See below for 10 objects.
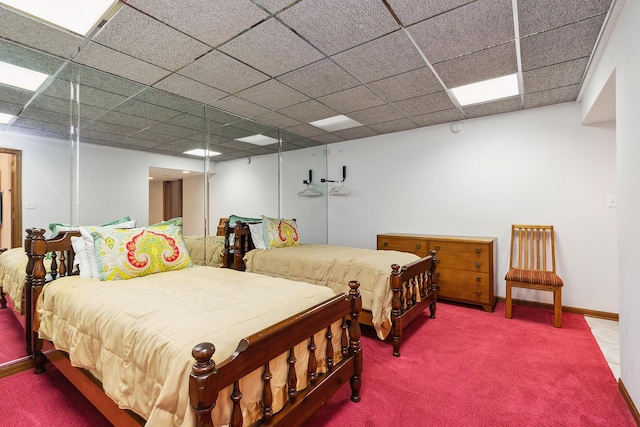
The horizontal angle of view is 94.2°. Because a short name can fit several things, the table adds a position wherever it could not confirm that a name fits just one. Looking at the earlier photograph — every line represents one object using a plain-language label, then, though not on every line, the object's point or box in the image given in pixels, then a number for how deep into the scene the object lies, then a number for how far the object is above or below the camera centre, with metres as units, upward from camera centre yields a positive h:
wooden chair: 3.09 -0.52
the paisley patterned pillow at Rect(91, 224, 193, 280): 1.98 -0.27
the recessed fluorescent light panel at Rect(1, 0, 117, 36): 1.73 +1.23
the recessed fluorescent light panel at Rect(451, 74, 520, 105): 2.87 +1.30
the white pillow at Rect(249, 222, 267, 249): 3.75 -0.26
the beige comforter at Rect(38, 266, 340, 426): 1.10 -0.50
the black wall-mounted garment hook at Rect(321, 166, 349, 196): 5.18 +0.47
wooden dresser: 3.43 -0.61
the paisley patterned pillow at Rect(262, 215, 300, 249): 3.77 -0.24
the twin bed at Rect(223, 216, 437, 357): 2.48 -0.54
